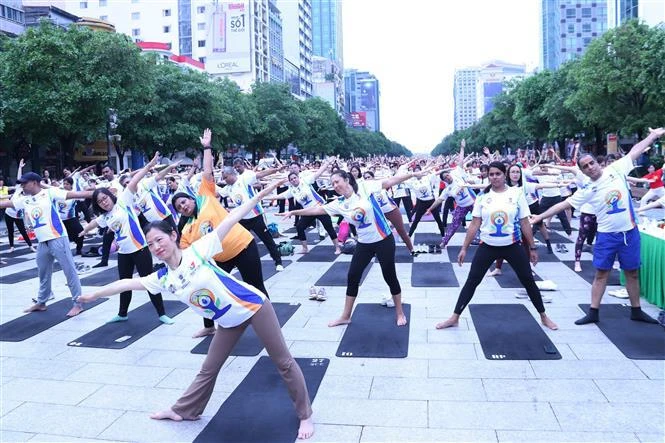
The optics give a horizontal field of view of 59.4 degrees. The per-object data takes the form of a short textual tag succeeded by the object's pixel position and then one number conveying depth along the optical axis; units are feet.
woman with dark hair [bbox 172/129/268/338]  21.15
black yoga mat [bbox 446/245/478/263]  37.09
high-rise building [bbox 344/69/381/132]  558.40
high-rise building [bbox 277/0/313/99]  348.79
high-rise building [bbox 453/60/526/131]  632.79
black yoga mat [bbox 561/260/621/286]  29.56
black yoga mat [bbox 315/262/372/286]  32.14
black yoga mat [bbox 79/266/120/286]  34.94
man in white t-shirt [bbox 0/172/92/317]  26.21
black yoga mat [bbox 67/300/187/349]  22.76
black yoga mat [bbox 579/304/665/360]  19.15
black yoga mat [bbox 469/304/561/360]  19.58
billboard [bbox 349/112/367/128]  560.61
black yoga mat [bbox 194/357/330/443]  14.62
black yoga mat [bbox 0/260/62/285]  36.19
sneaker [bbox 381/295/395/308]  26.45
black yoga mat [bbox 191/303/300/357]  20.84
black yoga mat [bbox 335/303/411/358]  20.40
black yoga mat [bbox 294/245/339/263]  39.81
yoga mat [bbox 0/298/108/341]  24.39
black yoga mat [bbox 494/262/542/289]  29.60
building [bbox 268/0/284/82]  280.72
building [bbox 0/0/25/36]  117.50
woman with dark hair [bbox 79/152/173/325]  24.34
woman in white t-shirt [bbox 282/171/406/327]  21.94
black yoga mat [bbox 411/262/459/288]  30.78
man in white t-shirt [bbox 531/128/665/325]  21.62
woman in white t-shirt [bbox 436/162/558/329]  21.16
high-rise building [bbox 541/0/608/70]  353.72
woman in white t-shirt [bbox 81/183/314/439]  13.53
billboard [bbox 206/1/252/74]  252.62
